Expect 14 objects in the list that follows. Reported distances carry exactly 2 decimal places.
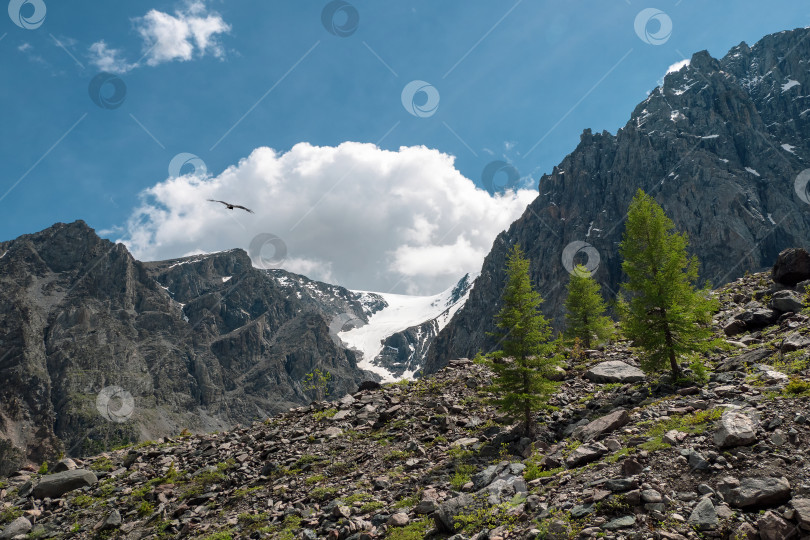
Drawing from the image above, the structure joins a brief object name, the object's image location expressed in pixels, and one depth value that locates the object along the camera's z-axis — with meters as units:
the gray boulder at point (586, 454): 11.66
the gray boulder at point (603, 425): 13.74
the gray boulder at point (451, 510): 10.62
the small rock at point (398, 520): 11.47
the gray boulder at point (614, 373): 21.17
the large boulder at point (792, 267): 26.11
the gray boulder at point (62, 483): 19.09
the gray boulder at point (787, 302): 21.72
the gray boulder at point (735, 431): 9.53
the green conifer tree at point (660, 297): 18.16
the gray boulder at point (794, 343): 16.00
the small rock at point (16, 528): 16.08
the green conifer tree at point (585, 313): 37.09
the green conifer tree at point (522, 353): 16.86
